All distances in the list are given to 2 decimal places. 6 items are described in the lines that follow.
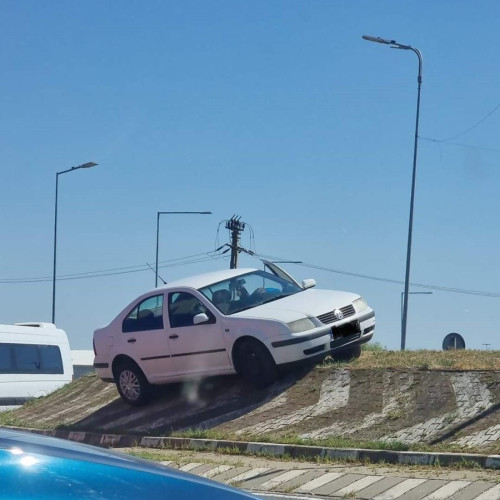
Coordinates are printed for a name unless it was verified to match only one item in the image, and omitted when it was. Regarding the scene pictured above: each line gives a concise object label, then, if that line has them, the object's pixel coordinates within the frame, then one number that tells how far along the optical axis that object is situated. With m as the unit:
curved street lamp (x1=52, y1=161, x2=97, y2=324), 36.78
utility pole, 51.69
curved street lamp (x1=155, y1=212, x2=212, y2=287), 41.97
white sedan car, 14.18
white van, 21.16
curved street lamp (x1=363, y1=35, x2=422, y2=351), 28.78
